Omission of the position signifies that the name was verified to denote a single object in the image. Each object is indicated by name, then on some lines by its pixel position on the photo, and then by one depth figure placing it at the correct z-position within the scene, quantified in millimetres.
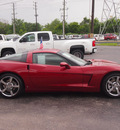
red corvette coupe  4086
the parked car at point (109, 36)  38053
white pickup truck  10836
